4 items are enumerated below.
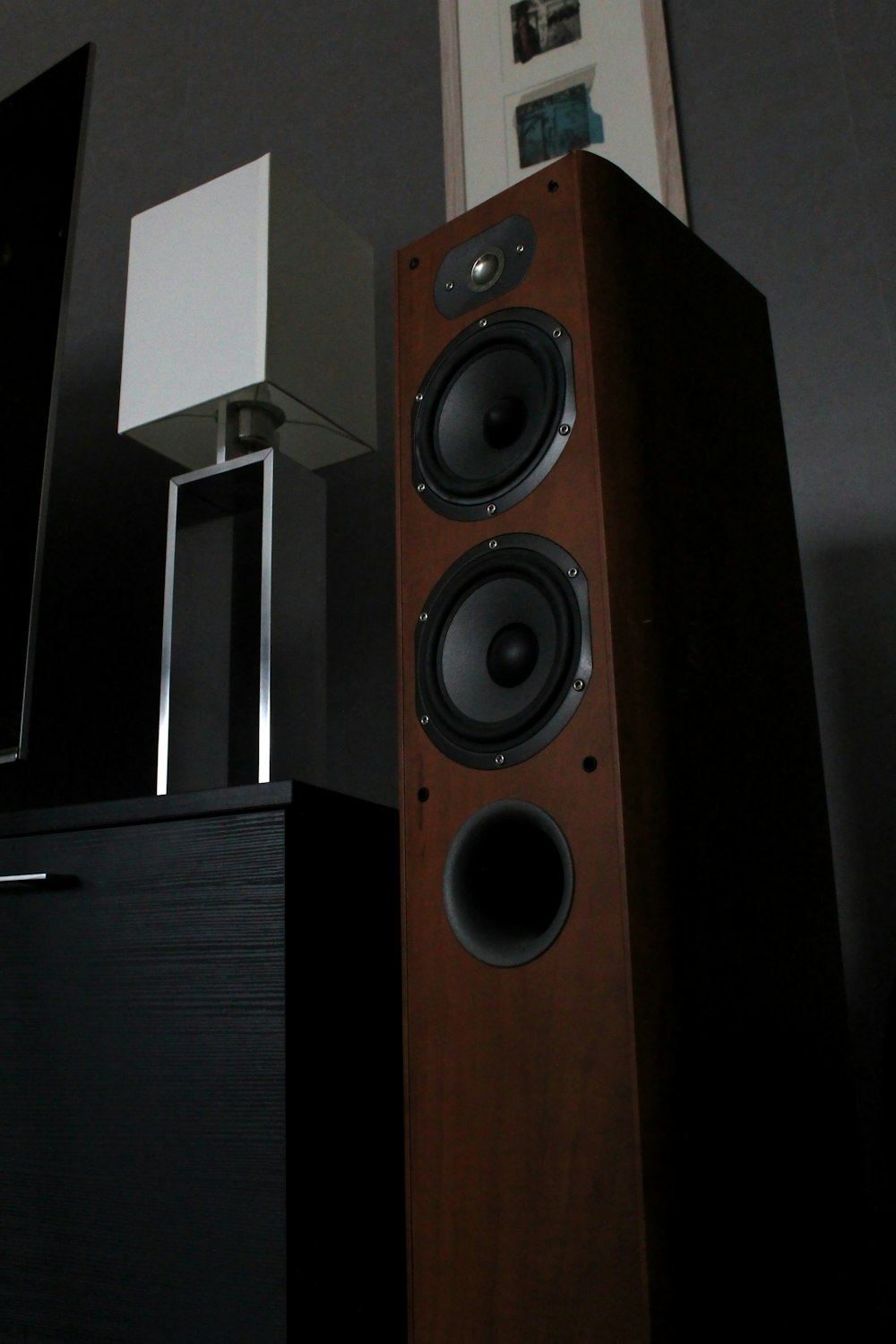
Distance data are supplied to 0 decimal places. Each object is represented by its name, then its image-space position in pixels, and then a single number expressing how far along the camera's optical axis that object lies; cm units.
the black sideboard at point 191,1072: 77
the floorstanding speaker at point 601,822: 63
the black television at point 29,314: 111
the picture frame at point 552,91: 131
